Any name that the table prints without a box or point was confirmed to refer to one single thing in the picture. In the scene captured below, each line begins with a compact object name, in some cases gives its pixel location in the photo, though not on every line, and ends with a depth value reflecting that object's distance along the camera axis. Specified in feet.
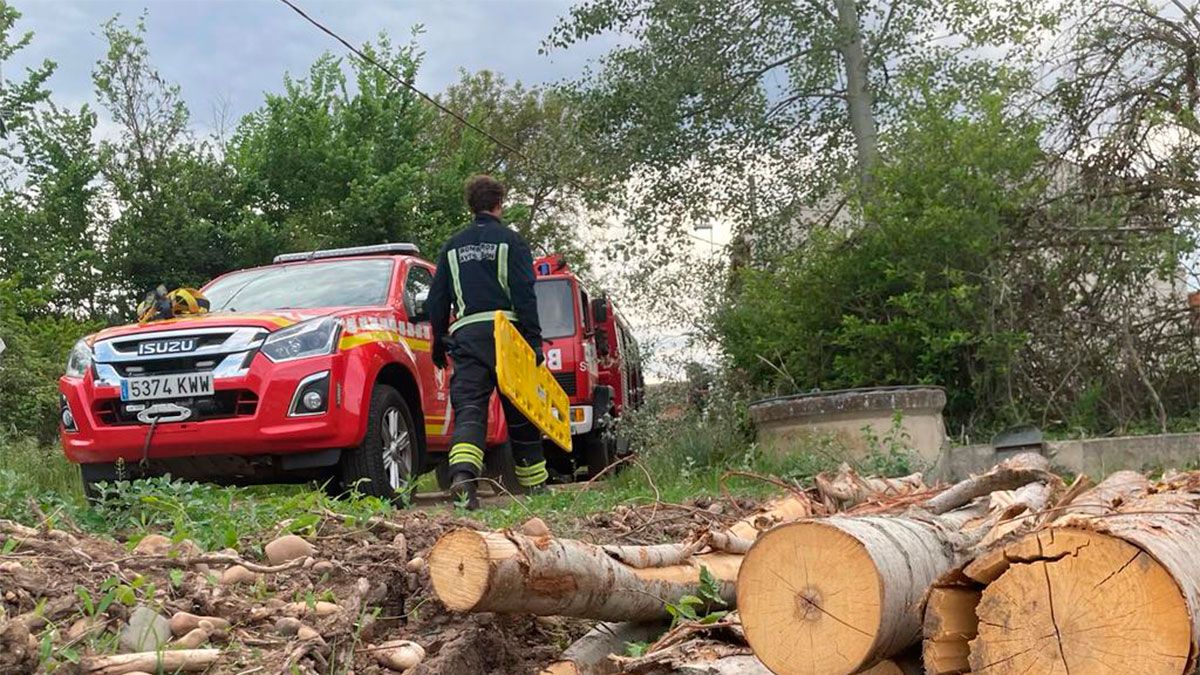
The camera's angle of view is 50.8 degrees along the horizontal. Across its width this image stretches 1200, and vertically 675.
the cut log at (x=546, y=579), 10.68
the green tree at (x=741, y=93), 53.06
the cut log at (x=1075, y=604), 8.82
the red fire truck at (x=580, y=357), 44.04
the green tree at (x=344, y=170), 78.02
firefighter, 23.71
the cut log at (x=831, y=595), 9.74
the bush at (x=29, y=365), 56.54
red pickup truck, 23.18
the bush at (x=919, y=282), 31.96
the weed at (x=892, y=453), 27.83
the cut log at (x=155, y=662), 10.12
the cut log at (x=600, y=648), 11.39
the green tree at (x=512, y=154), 86.99
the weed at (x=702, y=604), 12.28
